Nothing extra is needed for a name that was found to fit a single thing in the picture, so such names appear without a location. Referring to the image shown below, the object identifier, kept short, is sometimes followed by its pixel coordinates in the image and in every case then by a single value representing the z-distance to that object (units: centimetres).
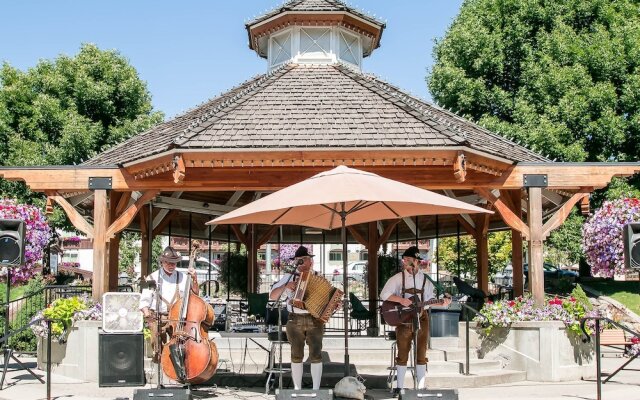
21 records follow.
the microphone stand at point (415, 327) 838
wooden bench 1373
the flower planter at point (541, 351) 1102
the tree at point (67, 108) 2464
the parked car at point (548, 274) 2557
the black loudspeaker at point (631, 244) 909
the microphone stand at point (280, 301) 841
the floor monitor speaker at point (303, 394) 744
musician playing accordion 840
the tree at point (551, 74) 2245
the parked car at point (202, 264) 4305
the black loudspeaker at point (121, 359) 909
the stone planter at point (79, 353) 1091
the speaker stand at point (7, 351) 1009
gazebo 1120
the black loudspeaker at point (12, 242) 980
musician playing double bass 841
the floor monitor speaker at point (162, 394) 761
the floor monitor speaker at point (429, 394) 746
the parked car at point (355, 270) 3542
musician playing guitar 852
